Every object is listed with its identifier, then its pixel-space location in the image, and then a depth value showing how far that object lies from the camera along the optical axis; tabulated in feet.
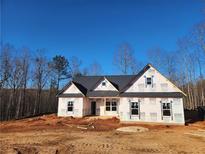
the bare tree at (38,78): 112.98
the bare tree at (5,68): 88.04
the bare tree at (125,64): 111.73
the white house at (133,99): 60.90
